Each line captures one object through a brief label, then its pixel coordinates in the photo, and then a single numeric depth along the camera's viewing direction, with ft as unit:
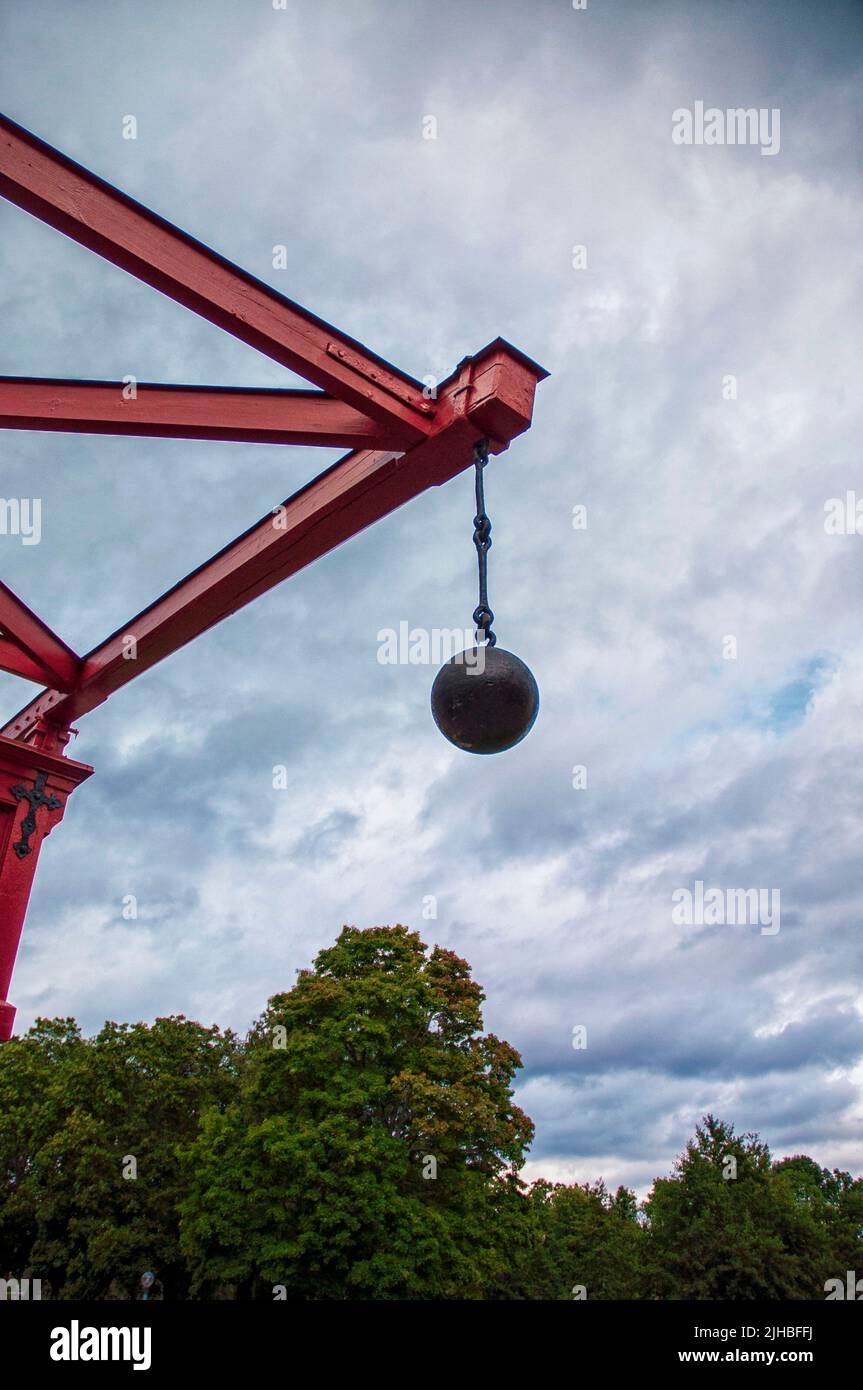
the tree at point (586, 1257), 88.12
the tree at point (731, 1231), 76.38
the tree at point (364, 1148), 61.82
